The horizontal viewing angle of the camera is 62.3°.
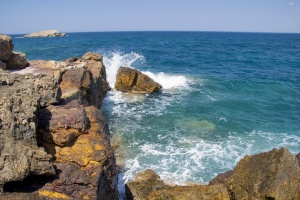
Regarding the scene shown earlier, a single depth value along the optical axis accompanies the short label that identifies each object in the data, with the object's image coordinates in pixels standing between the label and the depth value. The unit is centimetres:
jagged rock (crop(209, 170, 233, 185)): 845
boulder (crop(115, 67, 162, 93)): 2147
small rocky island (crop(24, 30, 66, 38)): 12506
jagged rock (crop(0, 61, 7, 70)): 1157
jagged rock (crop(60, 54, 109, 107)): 884
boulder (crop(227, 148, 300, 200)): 647
